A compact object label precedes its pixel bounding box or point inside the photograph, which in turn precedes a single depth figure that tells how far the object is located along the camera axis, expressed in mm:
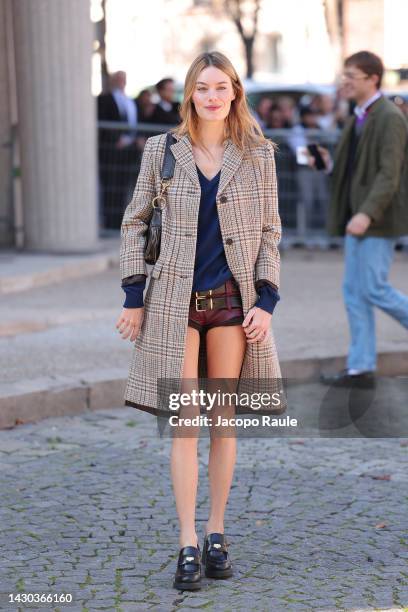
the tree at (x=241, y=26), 34844
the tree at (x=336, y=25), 43669
